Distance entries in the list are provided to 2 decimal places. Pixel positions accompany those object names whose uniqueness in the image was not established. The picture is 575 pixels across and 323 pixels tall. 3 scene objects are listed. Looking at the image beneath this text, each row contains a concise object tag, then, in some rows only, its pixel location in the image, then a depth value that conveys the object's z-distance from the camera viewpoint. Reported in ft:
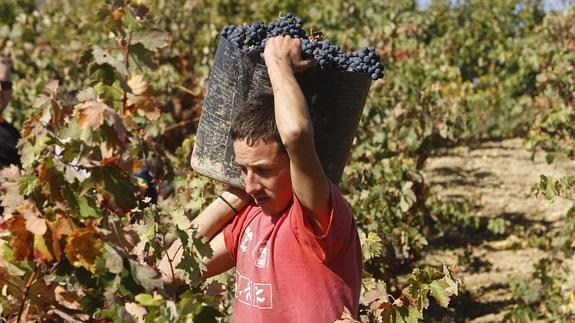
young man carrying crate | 22.47
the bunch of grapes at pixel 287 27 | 23.11
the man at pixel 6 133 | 27.99
